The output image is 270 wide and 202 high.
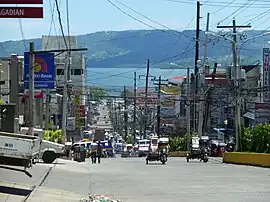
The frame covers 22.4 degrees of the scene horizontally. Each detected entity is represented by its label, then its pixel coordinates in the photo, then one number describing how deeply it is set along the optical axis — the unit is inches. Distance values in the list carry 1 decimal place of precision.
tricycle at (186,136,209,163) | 2162.0
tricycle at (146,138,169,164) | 1877.5
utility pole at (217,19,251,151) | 2009.5
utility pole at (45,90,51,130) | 2409.4
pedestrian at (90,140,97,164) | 2077.4
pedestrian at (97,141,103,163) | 2079.2
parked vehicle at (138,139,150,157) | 3272.6
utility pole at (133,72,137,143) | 4612.9
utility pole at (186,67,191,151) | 2865.2
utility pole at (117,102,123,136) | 6675.2
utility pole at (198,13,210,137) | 2689.5
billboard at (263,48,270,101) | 3120.1
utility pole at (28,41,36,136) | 1439.5
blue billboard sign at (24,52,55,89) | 1651.1
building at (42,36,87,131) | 3708.2
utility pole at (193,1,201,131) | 2719.0
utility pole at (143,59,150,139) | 3954.2
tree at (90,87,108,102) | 5386.8
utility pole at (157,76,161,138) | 3572.8
